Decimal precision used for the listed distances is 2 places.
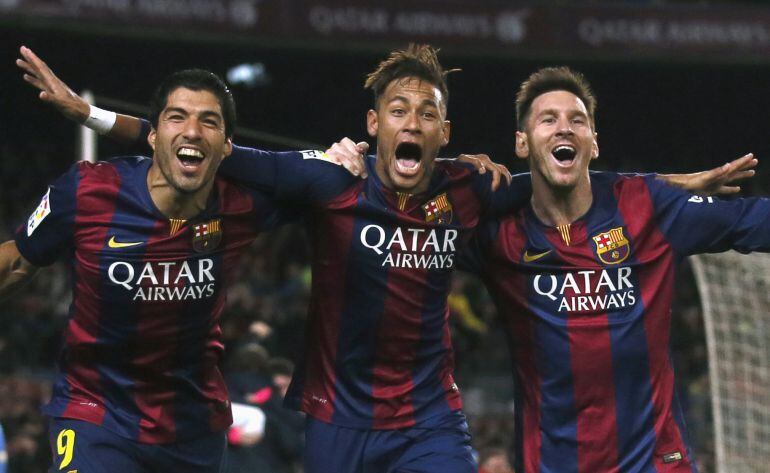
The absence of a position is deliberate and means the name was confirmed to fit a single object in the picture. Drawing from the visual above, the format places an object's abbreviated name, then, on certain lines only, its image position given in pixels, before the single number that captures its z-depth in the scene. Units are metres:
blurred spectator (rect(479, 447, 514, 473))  15.76
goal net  16.33
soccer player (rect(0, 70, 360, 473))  9.01
